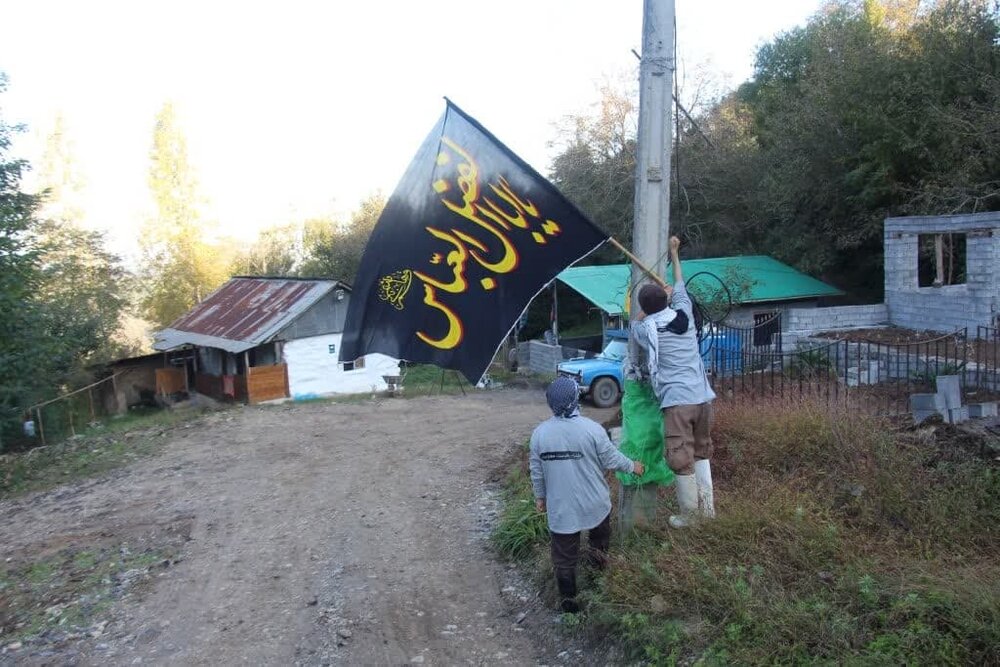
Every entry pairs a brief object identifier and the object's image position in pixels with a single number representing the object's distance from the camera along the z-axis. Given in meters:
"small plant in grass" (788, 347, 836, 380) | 10.77
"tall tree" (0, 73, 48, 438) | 14.60
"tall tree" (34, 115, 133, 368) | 24.61
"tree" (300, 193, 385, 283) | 39.62
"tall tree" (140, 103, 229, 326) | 39.75
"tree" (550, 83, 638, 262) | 27.80
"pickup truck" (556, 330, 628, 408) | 17.55
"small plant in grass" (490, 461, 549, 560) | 6.36
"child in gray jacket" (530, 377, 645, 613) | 4.89
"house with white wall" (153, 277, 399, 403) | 23.83
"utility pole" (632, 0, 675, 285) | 5.30
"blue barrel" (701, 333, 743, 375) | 11.61
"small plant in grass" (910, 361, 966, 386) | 9.37
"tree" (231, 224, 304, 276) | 46.50
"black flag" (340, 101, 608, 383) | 5.02
